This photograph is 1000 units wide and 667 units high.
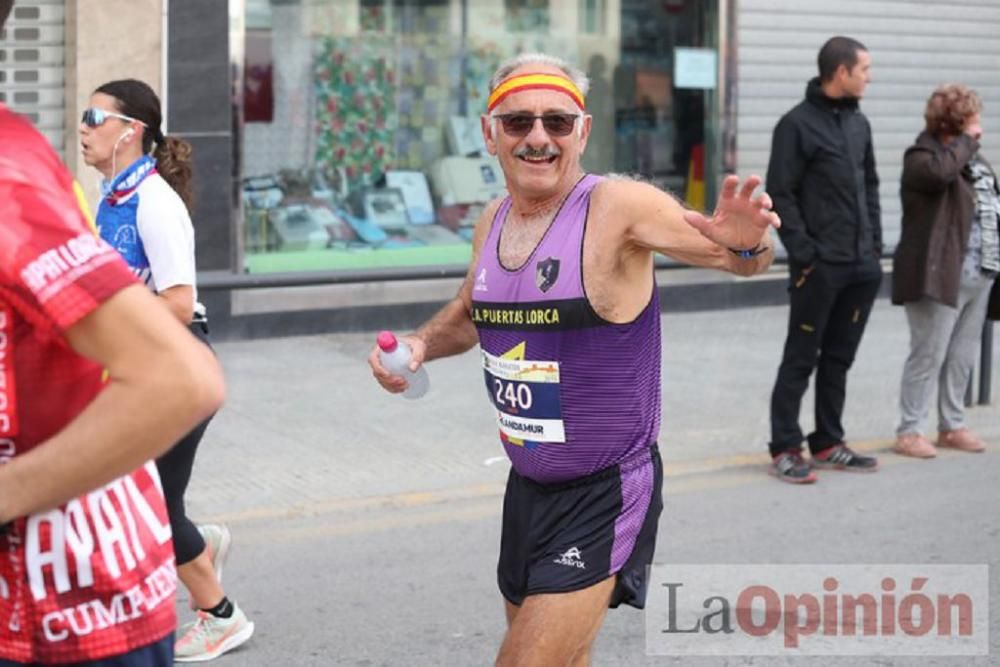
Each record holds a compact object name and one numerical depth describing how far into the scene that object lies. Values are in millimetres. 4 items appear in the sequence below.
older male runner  3918
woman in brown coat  8484
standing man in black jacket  8023
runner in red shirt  2029
